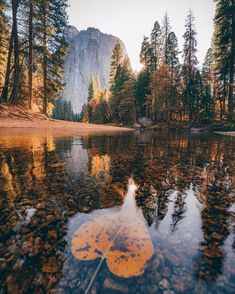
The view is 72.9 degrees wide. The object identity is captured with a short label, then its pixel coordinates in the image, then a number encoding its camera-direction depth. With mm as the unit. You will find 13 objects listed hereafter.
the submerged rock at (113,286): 786
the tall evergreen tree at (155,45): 29375
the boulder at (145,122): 25569
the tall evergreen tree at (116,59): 36069
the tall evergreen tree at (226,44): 16578
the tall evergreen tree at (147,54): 29495
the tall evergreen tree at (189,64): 23453
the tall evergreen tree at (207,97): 23109
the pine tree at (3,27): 12211
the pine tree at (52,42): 13743
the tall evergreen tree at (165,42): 27250
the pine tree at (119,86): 31406
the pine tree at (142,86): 29328
